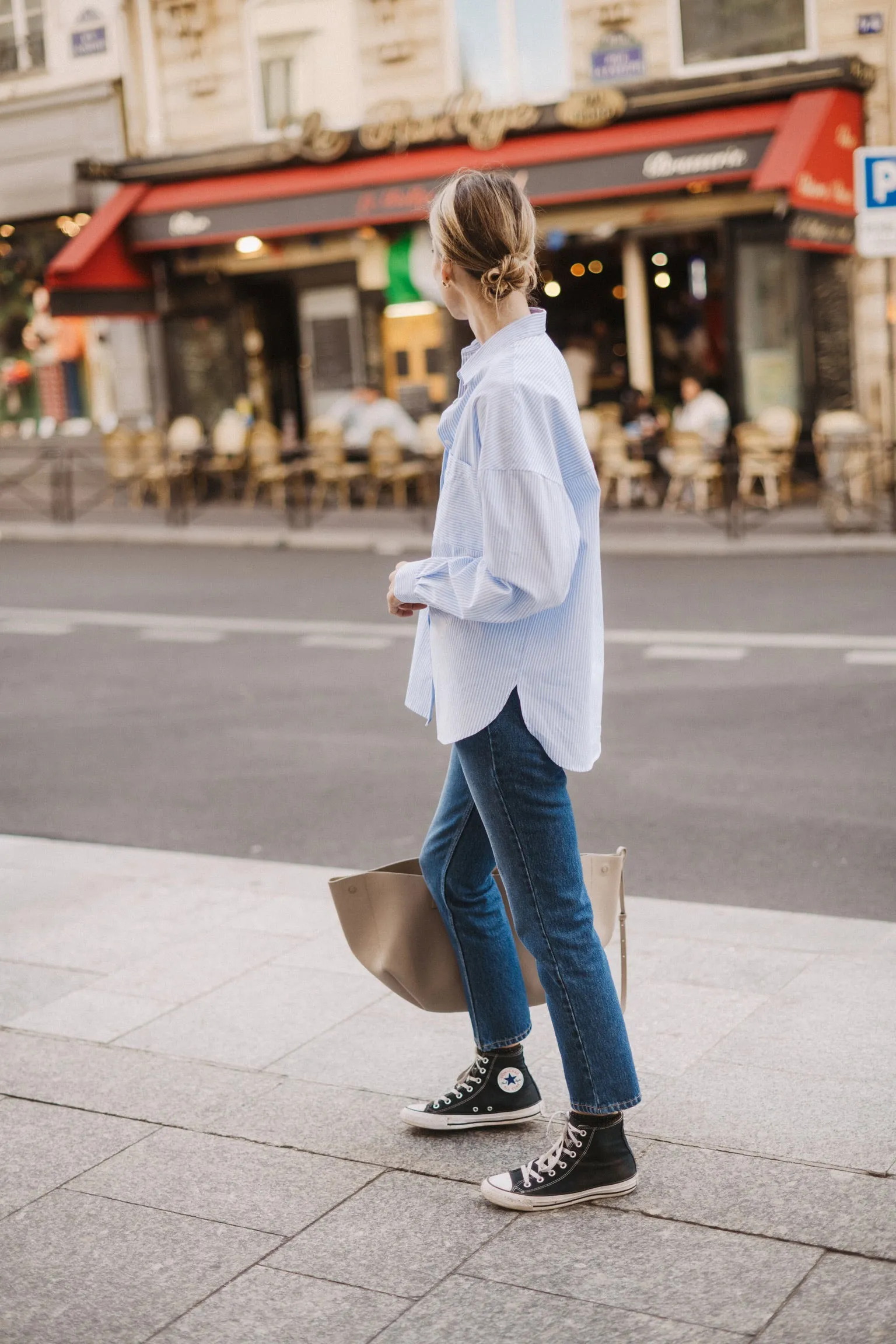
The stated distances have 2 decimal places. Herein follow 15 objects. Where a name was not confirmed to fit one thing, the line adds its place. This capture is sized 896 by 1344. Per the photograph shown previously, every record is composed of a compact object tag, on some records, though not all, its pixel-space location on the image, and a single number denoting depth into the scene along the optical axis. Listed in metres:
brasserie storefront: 17.67
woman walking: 3.00
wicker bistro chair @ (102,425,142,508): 22.00
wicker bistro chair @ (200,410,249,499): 21.30
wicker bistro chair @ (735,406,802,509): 17.20
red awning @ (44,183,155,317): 21.47
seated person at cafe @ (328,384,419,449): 20.67
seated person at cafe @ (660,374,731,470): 17.58
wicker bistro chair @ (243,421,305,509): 20.25
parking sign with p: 14.09
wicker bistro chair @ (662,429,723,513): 17.30
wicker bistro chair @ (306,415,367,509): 20.06
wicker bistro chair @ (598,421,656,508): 17.91
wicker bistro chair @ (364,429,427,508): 19.69
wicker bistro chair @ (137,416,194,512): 20.94
